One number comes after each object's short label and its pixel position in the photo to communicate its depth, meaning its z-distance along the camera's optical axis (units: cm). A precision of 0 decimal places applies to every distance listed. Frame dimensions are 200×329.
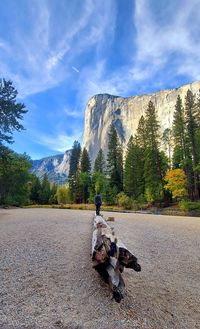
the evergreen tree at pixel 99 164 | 5595
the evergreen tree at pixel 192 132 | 3056
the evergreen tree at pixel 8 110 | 1762
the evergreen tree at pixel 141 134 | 4359
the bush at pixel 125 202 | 3461
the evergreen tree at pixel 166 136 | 4827
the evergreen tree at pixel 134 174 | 3957
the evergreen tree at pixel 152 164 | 3406
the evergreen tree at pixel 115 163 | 4594
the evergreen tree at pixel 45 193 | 6034
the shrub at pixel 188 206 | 2569
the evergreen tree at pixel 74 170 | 5694
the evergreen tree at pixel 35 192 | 5925
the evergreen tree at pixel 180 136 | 3316
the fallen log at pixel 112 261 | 365
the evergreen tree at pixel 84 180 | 5412
